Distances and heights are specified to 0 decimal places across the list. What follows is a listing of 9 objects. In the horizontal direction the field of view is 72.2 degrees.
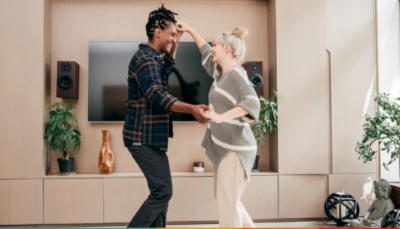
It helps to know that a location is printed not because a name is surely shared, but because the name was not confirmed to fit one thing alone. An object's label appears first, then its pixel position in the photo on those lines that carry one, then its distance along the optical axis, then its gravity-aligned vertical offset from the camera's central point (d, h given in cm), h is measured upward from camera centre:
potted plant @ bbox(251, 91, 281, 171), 271 -1
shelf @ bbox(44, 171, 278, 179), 260 -54
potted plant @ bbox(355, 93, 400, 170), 235 -7
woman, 147 -4
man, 155 -4
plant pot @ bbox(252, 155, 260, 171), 277 -46
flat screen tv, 285 +43
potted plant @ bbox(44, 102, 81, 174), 261 -14
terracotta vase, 271 -38
